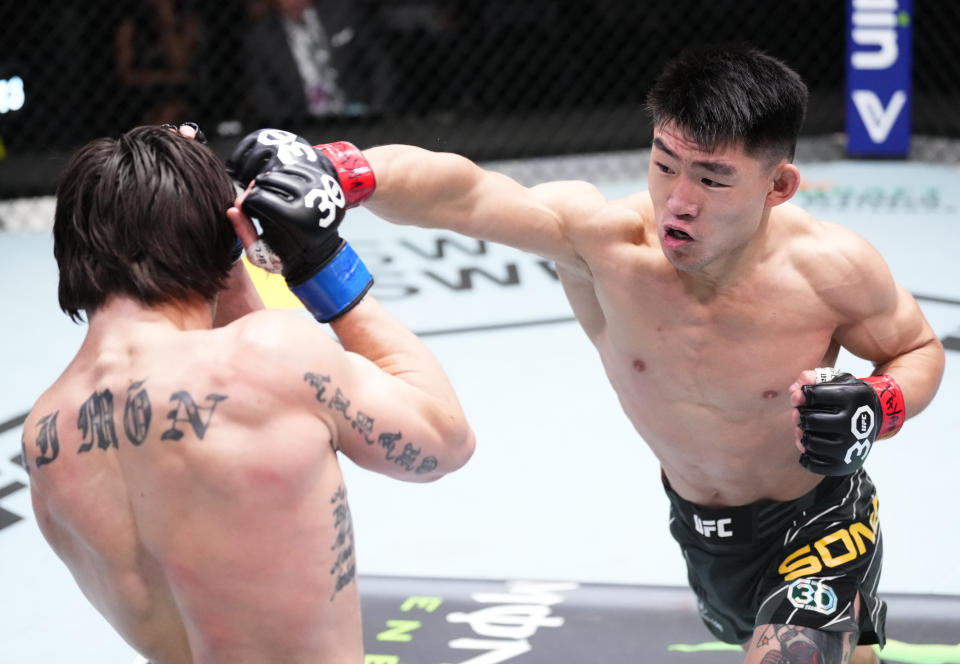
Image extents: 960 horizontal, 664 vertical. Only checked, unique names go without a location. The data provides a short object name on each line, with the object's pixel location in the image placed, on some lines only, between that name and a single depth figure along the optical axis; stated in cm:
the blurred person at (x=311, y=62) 637
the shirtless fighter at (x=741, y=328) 164
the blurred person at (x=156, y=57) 637
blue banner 595
